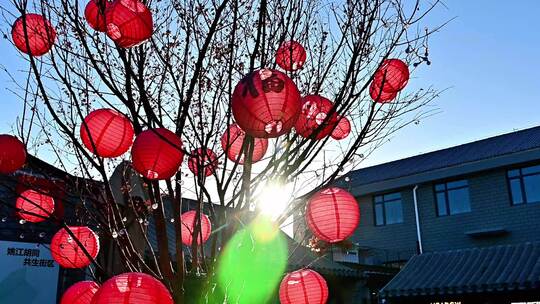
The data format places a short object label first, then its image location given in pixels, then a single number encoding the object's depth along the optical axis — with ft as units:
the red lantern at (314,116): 14.85
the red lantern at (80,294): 14.96
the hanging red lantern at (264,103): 11.04
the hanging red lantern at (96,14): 13.30
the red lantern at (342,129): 16.24
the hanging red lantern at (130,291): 10.37
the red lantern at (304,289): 17.51
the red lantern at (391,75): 15.15
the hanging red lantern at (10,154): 15.37
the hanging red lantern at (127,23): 12.74
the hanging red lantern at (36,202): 17.91
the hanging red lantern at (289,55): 15.26
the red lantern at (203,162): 13.92
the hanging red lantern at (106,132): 13.52
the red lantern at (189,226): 17.53
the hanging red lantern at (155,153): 12.18
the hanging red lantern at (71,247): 16.62
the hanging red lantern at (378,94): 15.31
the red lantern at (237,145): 15.66
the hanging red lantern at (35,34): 14.16
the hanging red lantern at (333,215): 13.91
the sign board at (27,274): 24.36
